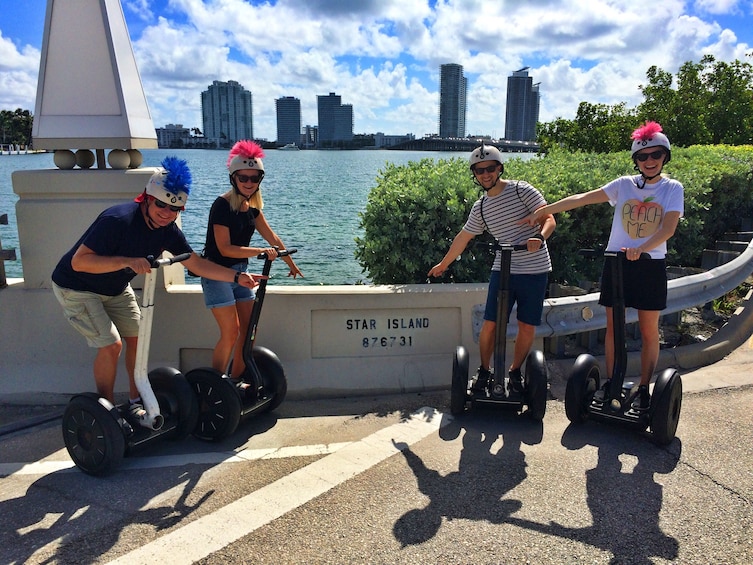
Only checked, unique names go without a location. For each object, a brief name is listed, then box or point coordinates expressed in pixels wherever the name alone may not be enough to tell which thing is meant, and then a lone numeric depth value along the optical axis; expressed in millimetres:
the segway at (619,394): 3988
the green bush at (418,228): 5824
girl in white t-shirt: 4090
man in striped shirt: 4379
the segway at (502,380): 4293
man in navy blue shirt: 3631
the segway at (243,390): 4137
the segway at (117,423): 3639
